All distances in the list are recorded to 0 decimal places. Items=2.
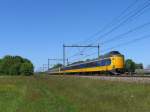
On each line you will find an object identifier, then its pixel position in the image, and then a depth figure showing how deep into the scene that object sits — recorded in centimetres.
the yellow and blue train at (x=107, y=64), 2482
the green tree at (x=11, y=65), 6440
